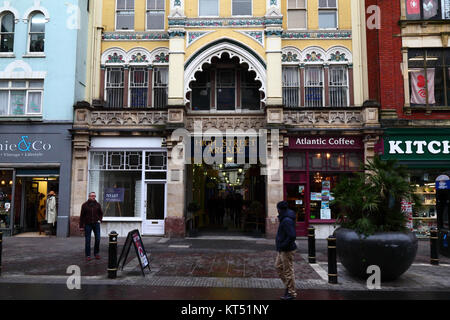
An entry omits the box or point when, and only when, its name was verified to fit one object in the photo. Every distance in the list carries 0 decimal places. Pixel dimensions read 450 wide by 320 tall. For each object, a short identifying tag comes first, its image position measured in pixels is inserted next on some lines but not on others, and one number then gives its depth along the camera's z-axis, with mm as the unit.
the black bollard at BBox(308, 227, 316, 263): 9883
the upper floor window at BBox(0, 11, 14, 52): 15516
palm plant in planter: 7562
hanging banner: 14992
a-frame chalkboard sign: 8282
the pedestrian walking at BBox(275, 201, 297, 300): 6469
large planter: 7520
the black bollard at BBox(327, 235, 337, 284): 7719
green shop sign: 14281
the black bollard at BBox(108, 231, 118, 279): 8047
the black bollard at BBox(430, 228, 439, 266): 9648
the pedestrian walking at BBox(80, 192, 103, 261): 10156
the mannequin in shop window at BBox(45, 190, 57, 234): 14477
